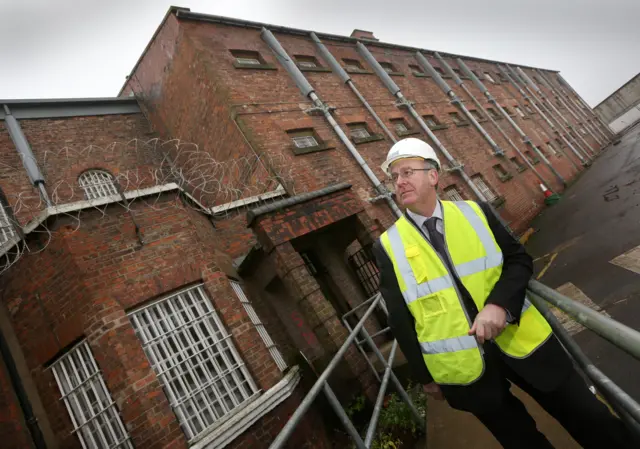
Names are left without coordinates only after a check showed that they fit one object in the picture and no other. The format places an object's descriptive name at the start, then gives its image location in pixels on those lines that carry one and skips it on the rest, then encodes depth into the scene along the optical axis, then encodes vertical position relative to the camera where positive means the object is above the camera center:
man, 1.68 -0.53
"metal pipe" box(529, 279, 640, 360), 1.06 -0.65
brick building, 4.32 +2.06
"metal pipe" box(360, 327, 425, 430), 3.46 -1.50
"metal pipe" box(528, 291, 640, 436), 1.31 -1.02
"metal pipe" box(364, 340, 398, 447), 2.33 -1.03
